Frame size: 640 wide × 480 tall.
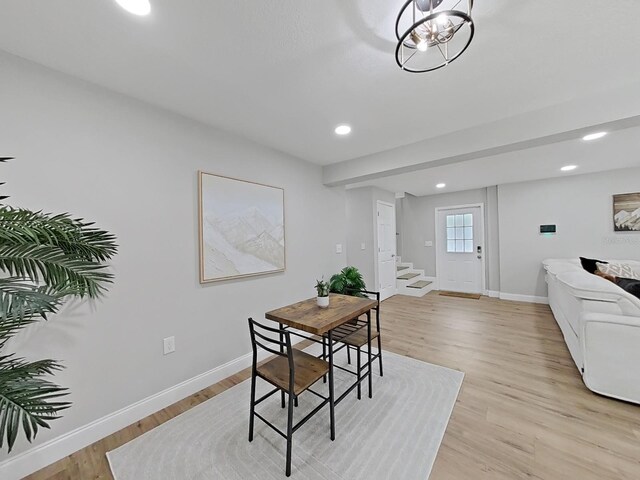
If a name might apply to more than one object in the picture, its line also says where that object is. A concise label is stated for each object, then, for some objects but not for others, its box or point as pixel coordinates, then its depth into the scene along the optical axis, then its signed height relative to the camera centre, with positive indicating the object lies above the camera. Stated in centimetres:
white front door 570 -29
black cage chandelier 115 +104
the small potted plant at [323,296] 215 -48
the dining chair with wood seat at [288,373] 146 -87
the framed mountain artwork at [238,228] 233 +13
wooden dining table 171 -57
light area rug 149 -134
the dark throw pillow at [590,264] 389 -47
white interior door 533 -26
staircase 572 -105
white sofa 197 -83
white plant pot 215 -52
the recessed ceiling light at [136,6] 116 +109
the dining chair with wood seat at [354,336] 219 -89
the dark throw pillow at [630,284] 292 -62
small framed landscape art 410 +33
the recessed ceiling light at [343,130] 243 +106
